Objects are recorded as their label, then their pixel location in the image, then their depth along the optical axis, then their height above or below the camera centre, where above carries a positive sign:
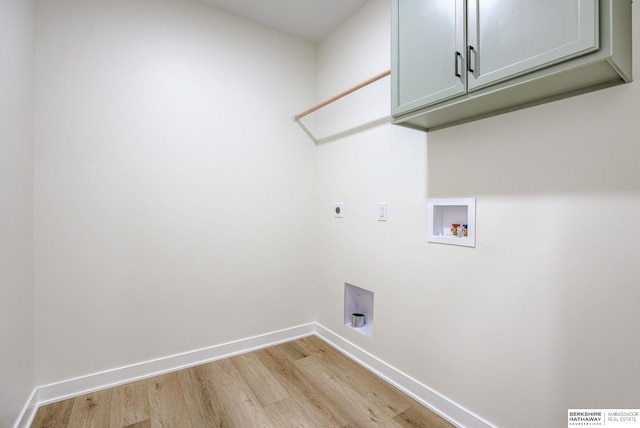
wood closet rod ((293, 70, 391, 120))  1.83 +0.83
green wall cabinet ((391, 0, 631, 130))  0.94 +0.59
